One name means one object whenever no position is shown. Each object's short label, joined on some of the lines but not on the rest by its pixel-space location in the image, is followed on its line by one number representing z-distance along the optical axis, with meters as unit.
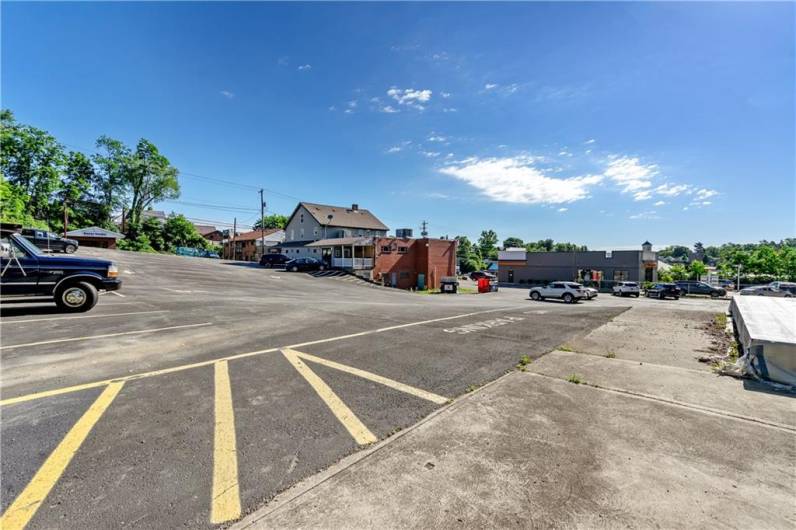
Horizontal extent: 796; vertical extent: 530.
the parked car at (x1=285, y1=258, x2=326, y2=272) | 37.16
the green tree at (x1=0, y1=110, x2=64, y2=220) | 40.22
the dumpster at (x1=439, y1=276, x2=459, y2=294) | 36.84
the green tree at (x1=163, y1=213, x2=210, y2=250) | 56.46
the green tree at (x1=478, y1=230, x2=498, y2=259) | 100.31
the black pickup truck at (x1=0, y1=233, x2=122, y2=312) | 8.41
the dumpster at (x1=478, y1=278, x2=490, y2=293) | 39.16
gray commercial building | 45.06
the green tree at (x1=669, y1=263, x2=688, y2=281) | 49.31
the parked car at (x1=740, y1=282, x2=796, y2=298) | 30.39
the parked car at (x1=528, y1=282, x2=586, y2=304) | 28.52
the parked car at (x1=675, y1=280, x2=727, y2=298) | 35.62
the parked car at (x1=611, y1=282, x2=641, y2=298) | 36.59
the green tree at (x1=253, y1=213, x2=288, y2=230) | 87.12
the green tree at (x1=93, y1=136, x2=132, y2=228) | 53.50
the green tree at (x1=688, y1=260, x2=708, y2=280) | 50.31
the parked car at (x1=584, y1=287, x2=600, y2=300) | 29.44
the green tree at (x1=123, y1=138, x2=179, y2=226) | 54.41
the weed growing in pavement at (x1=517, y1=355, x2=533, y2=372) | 6.11
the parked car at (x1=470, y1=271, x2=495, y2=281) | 58.66
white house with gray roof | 45.38
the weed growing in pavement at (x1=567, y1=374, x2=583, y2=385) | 5.39
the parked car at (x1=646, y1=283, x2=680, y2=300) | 33.81
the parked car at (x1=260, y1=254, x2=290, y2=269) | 40.72
